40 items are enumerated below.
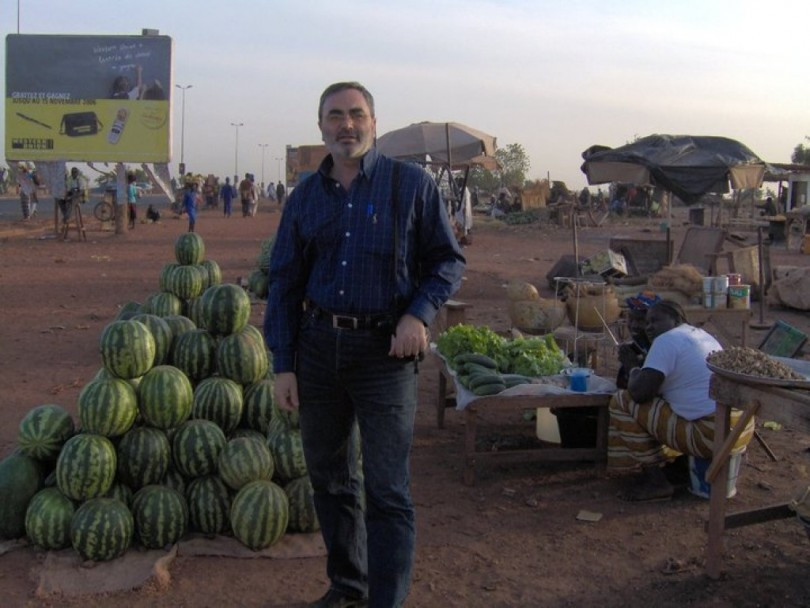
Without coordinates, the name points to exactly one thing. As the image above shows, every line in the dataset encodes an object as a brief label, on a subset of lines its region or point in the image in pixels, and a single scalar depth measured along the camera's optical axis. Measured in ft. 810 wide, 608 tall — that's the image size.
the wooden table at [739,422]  12.82
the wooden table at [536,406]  19.01
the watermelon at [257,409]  17.24
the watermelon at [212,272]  28.94
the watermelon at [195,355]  17.93
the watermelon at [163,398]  15.84
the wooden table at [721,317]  27.78
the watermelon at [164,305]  24.34
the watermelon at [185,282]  26.58
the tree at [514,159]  302.29
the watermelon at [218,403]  16.74
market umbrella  65.10
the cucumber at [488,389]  19.16
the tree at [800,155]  206.49
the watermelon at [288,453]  16.20
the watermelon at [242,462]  15.62
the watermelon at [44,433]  15.87
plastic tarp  36.50
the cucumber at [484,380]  19.42
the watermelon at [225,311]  18.67
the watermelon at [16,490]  15.48
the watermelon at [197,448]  15.90
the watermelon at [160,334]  17.98
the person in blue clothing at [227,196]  138.31
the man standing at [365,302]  11.18
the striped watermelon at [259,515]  15.31
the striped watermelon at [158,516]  15.19
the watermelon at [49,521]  15.02
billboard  79.10
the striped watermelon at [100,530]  14.60
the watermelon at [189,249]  29.50
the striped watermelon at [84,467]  14.87
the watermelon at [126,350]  16.05
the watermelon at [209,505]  15.78
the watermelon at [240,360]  17.60
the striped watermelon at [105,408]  15.23
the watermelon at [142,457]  15.57
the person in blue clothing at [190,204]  82.43
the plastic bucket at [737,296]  28.50
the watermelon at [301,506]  16.06
